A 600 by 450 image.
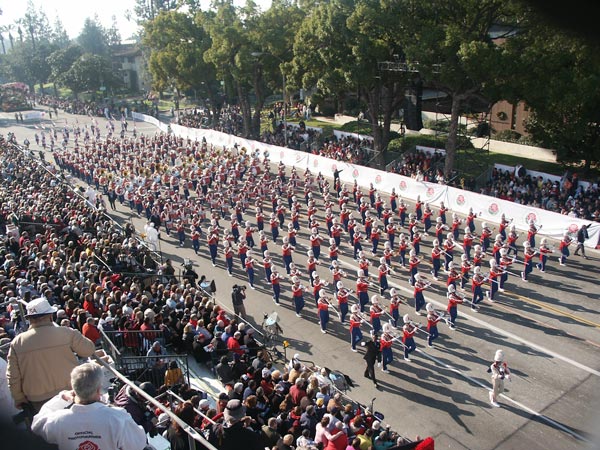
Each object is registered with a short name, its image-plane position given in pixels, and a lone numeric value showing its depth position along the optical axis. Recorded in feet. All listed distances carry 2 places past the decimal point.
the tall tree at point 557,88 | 71.61
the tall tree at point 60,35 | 431.43
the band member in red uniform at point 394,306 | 47.73
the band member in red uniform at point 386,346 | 42.14
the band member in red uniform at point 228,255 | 62.70
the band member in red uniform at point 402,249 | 62.28
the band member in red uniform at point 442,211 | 71.87
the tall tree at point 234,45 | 135.54
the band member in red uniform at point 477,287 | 51.16
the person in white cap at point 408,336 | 43.78
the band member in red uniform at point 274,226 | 72.08
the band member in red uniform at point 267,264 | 58.75
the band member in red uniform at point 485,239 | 63.91
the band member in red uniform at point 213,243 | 65.62
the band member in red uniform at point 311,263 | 56.85
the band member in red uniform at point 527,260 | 56.59
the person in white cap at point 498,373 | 37.60
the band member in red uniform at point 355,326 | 44.75
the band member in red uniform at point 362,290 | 51.26
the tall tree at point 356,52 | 90.94
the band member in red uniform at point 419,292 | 51.34
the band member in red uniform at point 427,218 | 71.20
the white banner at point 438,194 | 67.39
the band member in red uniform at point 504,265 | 54.90
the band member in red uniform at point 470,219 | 67.55
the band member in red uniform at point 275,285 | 54.49
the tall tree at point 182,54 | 154.71
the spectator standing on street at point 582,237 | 62.85
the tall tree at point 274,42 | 128.16
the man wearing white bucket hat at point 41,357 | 13.87
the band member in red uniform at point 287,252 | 61.31
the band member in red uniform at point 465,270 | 54.80
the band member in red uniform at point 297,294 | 51.78
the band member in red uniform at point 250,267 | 59.36
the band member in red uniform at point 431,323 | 45.16
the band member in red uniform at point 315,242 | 64.18
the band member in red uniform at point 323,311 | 48.62
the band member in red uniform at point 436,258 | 59.00
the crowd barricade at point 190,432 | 12.22
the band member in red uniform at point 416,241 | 63.26
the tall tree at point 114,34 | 408.26
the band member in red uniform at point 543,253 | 58.18
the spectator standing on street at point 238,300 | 50.44
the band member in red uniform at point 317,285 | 50.83
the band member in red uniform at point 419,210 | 74.36
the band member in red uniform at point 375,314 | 46.03
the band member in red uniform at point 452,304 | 47.55
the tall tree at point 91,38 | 364.99
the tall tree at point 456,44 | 75.56
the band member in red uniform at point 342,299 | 49.42
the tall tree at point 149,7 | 303.48
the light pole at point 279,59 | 126.37
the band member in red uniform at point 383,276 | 55.31
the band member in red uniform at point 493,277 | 53.26
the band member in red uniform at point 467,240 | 61.26
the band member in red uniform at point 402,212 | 74.18
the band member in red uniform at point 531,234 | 60.29
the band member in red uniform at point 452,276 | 51.31
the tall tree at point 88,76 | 235.61
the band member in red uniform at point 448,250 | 60.07
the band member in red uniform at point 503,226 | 65.05
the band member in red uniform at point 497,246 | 57.36
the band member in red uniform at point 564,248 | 60.29
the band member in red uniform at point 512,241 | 60.18
